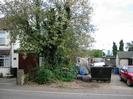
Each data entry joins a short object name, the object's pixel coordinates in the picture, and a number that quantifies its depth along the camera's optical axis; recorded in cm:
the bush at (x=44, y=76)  1435
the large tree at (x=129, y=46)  5354
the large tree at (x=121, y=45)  5583
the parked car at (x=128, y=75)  1474
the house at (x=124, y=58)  3226
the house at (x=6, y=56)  2120
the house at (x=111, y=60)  4033
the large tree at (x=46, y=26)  1453
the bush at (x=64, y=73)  1507
